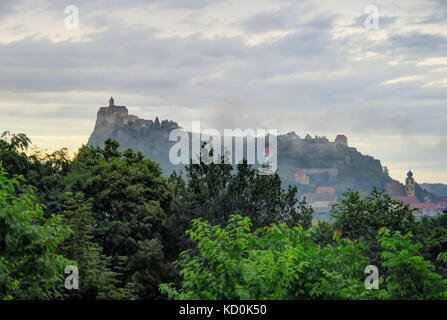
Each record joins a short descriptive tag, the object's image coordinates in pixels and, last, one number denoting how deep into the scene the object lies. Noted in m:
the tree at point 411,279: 10.10
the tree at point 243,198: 33.94
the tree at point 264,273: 10.31
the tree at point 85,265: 21.02
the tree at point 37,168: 32.38
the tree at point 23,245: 9.96
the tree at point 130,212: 31.89
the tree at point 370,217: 35.00
